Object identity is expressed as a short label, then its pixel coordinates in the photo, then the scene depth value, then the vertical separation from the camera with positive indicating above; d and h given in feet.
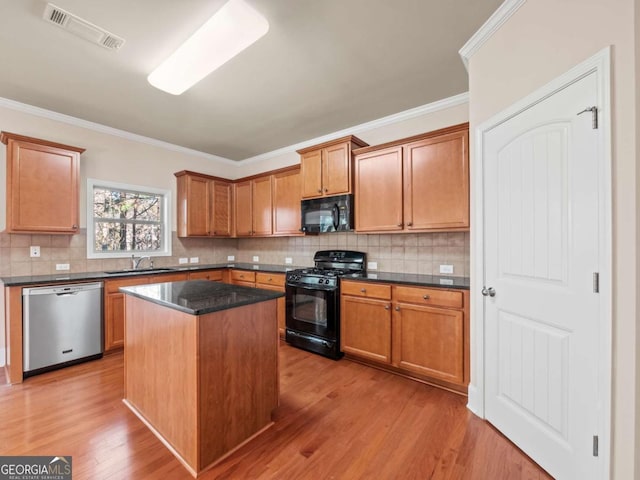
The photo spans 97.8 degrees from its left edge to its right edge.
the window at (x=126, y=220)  11.61 +0.89
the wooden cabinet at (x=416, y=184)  8.34 +1.80
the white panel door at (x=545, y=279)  4.39 -0.79
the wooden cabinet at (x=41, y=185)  8.98 +1.88
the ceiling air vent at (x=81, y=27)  5.84 +4.75
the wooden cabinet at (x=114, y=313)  10.11 -2.67
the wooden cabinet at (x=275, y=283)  11.89 -1.96
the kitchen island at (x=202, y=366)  5.00 -2.54
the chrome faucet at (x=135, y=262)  12.56 -0.99
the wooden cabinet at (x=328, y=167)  10.64 +2.88
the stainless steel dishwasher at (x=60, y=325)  8.52 -2.77
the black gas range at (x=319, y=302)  9.86 -2.40
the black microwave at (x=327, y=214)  10.62 +0.99
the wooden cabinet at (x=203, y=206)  13.82 +1.76
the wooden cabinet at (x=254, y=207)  14.12 +1.71
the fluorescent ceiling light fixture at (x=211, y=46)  5.56 +4.34
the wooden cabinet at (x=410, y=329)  7.55 -2.75
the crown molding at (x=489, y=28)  5.66 +4.68
